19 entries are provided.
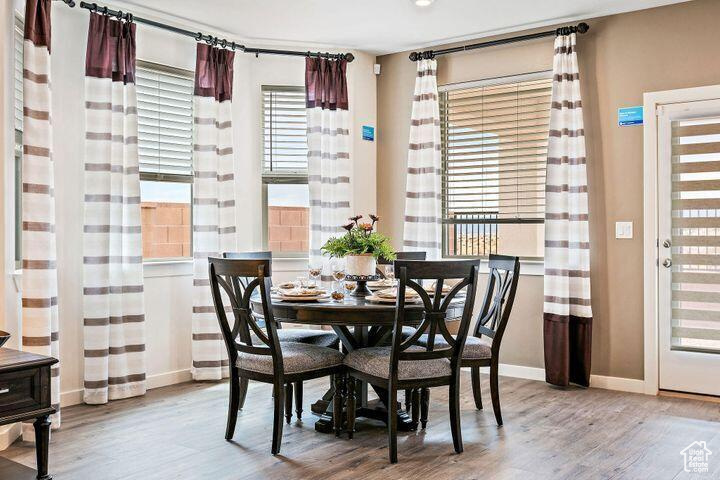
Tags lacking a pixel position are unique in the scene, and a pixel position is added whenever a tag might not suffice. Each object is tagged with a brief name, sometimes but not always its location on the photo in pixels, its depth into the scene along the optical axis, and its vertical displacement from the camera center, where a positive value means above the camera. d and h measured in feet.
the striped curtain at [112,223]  13.42 +0.35
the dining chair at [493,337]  11.60 -1.88
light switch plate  14.76 +0.19
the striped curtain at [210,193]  15.48 +1.13
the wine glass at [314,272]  12.53 -0.66
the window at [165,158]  15.10 +1.97
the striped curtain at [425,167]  17.43 +1.96
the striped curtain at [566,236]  14.93 +0.05
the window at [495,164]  16.35 +1.98
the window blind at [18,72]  11.71 +3.11
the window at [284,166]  17.34 +2.00
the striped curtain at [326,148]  17.20 +2.47
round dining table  10.12 -1.29
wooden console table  8.02 -2.00
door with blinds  13.83 -0.18
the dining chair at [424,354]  9.89 -1.86
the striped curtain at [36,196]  11.35 +0.79
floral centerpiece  11.95 -0.22
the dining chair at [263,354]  10.23 -1.96
